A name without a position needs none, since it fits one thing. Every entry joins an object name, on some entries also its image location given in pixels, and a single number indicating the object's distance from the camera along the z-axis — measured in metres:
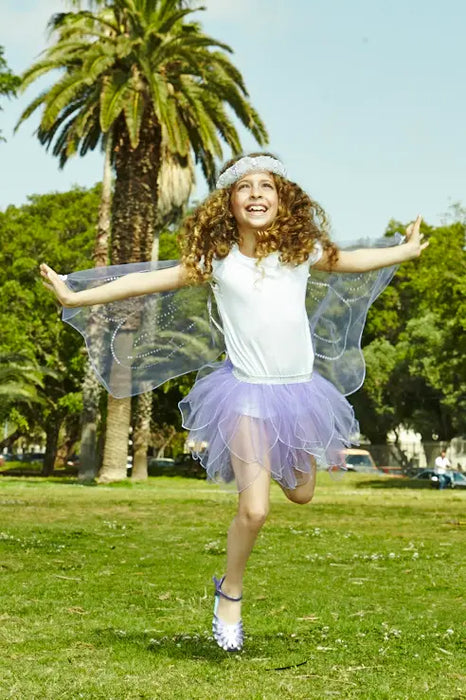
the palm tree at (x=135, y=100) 30.42
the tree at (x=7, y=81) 28.12
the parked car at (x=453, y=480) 44.31
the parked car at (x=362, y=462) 58.59
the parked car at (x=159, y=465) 53.88
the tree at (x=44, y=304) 47.28
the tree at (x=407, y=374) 57.91
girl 5.45
